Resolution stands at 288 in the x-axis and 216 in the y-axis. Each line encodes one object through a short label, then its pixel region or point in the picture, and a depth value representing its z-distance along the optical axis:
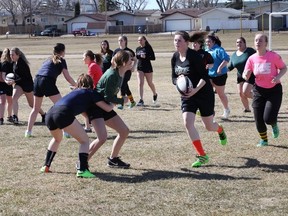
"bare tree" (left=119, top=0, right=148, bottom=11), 140.70
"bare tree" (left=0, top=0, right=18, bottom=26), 120.46
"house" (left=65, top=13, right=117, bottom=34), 102.75
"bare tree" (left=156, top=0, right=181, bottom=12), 136.50
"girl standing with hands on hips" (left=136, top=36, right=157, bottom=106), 15.15
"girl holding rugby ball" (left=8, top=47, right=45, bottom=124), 11.94
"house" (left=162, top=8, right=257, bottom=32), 101.41
